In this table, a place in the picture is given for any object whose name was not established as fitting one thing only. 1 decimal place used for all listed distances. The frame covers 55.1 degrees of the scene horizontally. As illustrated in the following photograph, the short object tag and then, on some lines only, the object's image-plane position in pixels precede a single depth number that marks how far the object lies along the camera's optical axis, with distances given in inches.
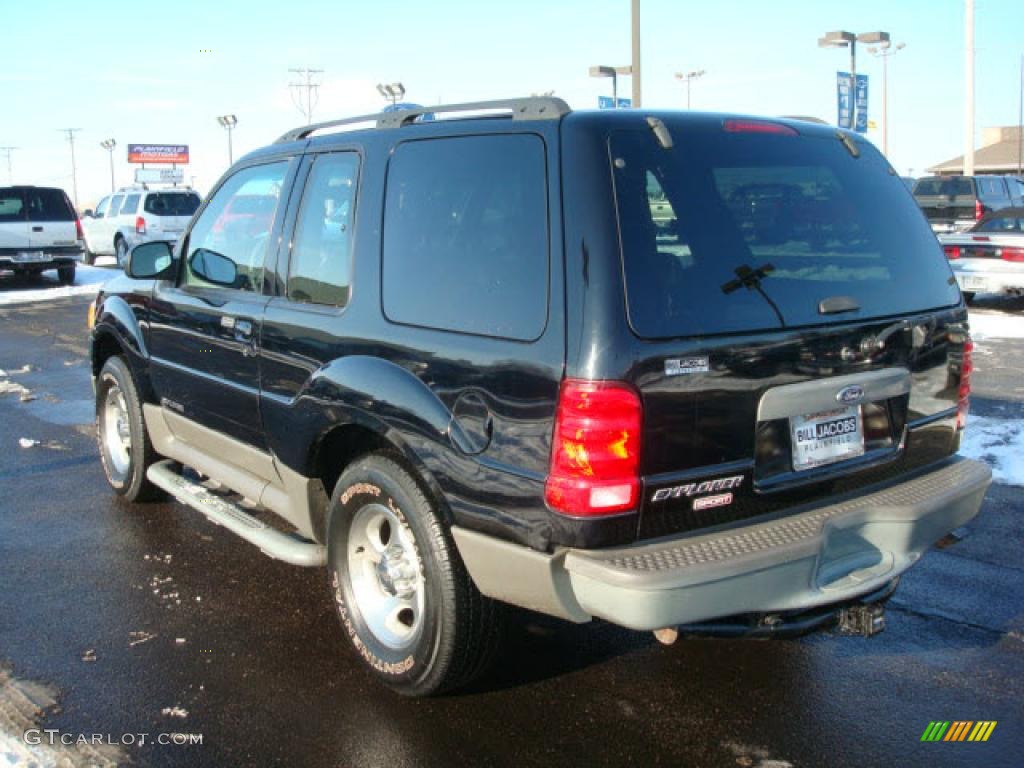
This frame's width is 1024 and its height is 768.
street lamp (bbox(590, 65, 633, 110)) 804.4
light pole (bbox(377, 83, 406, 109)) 724.7
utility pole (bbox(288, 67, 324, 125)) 2785.4
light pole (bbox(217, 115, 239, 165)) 2337.6
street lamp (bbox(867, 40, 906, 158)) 1477.6
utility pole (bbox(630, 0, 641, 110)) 648.4
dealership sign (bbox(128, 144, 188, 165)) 3329.2
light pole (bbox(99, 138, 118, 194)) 3462.1
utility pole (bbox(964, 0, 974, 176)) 1018.1
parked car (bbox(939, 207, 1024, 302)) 533.6
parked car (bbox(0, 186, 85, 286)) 761.6
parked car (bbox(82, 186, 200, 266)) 948.6
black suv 110.8
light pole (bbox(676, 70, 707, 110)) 1993.1
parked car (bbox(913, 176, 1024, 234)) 860.6
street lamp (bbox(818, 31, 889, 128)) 864.3
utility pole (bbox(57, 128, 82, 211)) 4313.5
